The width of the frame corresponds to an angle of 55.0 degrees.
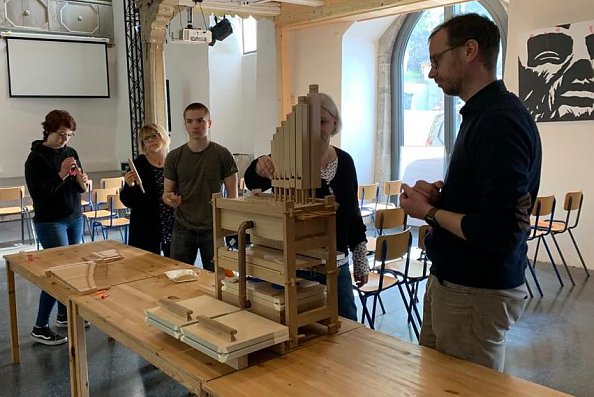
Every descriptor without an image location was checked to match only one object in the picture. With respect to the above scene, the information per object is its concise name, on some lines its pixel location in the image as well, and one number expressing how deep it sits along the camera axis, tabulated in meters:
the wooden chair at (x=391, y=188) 6.54
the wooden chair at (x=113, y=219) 6.02
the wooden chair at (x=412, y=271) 3.48
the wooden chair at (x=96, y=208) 6.25
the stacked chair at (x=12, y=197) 6.41
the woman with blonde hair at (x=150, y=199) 3.38
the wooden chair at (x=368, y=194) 6.11
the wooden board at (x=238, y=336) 1.40
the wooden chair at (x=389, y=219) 3.88
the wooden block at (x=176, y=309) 1.61
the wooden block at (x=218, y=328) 1.43
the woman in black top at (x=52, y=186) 3.39
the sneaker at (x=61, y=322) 3.72
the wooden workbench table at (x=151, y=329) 1.48
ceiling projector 6.77
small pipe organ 1.53
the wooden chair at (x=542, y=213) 4.54
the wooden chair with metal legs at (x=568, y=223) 4.70
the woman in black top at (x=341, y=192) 2.20
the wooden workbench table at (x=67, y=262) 2.35
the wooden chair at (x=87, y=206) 6.94
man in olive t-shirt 3.09
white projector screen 9.38
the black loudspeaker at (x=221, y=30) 7.56
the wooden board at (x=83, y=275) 2.23
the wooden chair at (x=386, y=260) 3.26
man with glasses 1.40
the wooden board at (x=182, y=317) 1.58
